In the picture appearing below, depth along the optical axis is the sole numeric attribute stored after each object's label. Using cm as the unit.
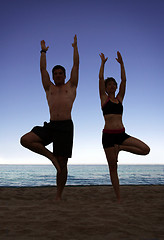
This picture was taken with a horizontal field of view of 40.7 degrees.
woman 414
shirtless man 396
